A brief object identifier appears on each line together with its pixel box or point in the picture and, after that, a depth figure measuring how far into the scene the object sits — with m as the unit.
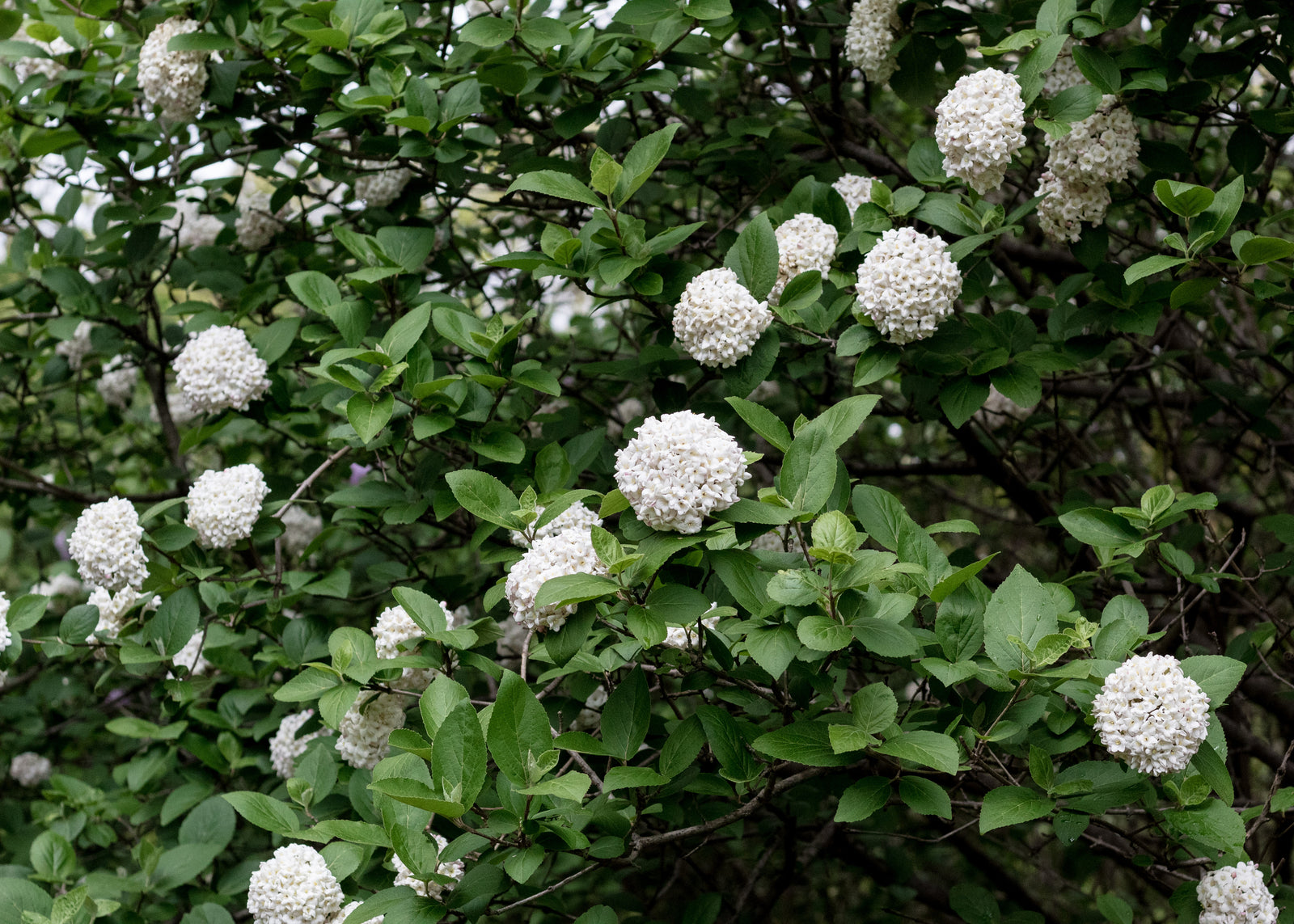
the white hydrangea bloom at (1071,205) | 2.40
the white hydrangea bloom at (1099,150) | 2.35
